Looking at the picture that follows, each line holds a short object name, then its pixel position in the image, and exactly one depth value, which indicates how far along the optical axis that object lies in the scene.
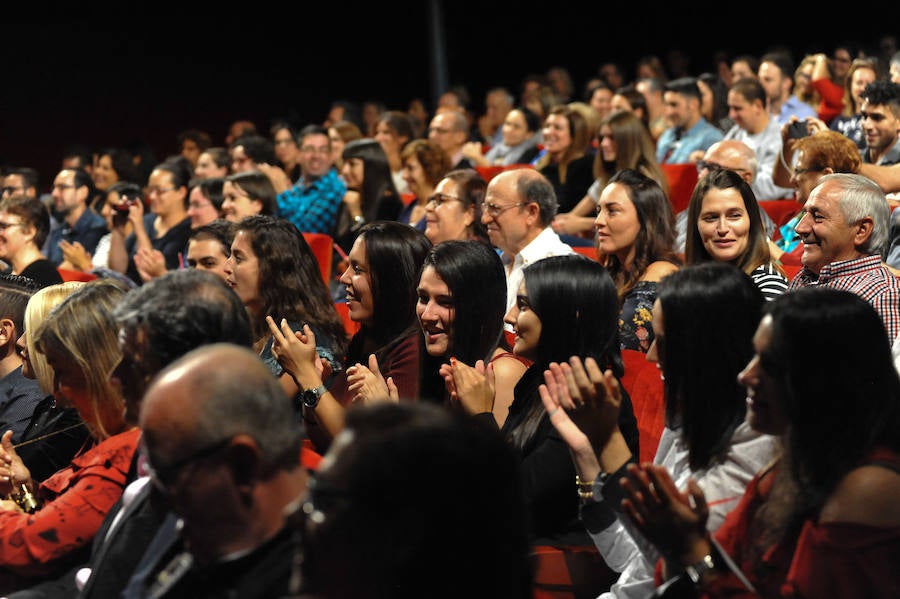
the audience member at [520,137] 7.95
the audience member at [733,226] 3.50
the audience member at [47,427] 2.64
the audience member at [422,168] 5.92
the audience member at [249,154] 7.16
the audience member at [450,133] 7.66
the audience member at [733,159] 4.61
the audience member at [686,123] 6.84
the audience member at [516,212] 4.38
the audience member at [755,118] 6.24
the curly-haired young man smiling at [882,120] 4.79
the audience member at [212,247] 3.87
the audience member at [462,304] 2.89
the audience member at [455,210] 4.64
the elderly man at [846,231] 3.20
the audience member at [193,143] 9.34
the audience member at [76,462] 2.17
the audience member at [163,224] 5.90
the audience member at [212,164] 6.94
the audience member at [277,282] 3.47
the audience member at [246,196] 5.35
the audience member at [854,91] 6.17
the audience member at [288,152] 8.31
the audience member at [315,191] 6.30
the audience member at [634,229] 3.94
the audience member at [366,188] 6.16
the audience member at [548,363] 2.21
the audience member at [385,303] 3.11
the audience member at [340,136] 7.67
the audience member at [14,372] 2.90
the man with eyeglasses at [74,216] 6.93
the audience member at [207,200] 5.67
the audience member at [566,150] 6.28
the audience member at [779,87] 7.39
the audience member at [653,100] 8.45
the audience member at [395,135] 7.53
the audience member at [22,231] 5.26
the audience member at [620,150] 5.55
